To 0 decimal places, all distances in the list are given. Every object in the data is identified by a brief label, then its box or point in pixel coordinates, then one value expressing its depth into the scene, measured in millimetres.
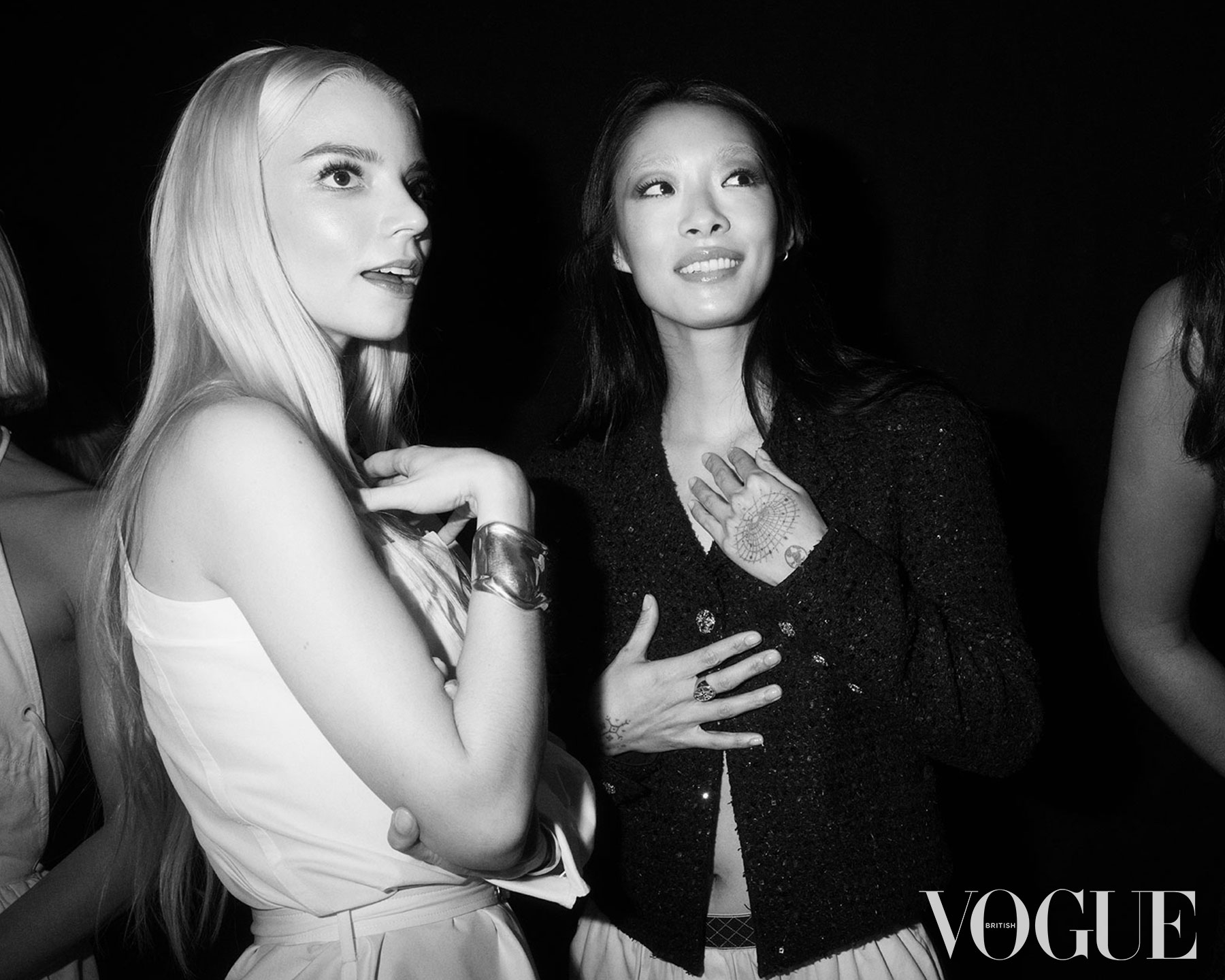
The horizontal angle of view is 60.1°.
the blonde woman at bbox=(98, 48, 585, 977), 1075
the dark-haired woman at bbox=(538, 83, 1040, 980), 1457
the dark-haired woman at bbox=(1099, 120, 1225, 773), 1460
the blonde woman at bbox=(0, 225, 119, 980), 1564
